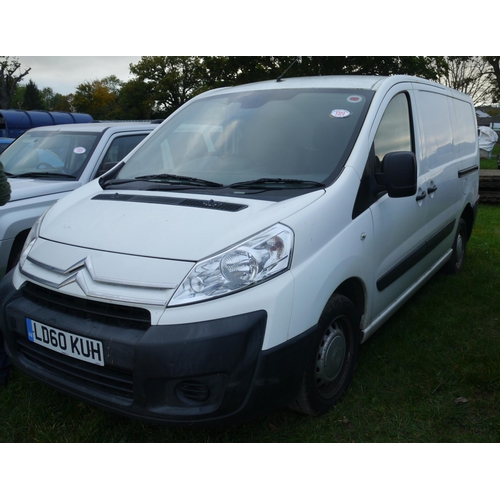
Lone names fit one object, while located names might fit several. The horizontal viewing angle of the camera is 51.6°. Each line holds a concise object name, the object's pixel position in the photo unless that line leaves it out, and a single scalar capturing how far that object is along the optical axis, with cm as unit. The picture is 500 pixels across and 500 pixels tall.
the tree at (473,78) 3324
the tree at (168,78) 6100
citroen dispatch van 226
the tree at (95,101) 6281
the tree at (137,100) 6228
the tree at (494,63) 2739
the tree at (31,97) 6944
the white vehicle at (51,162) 430
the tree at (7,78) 4642
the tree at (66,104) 6656
